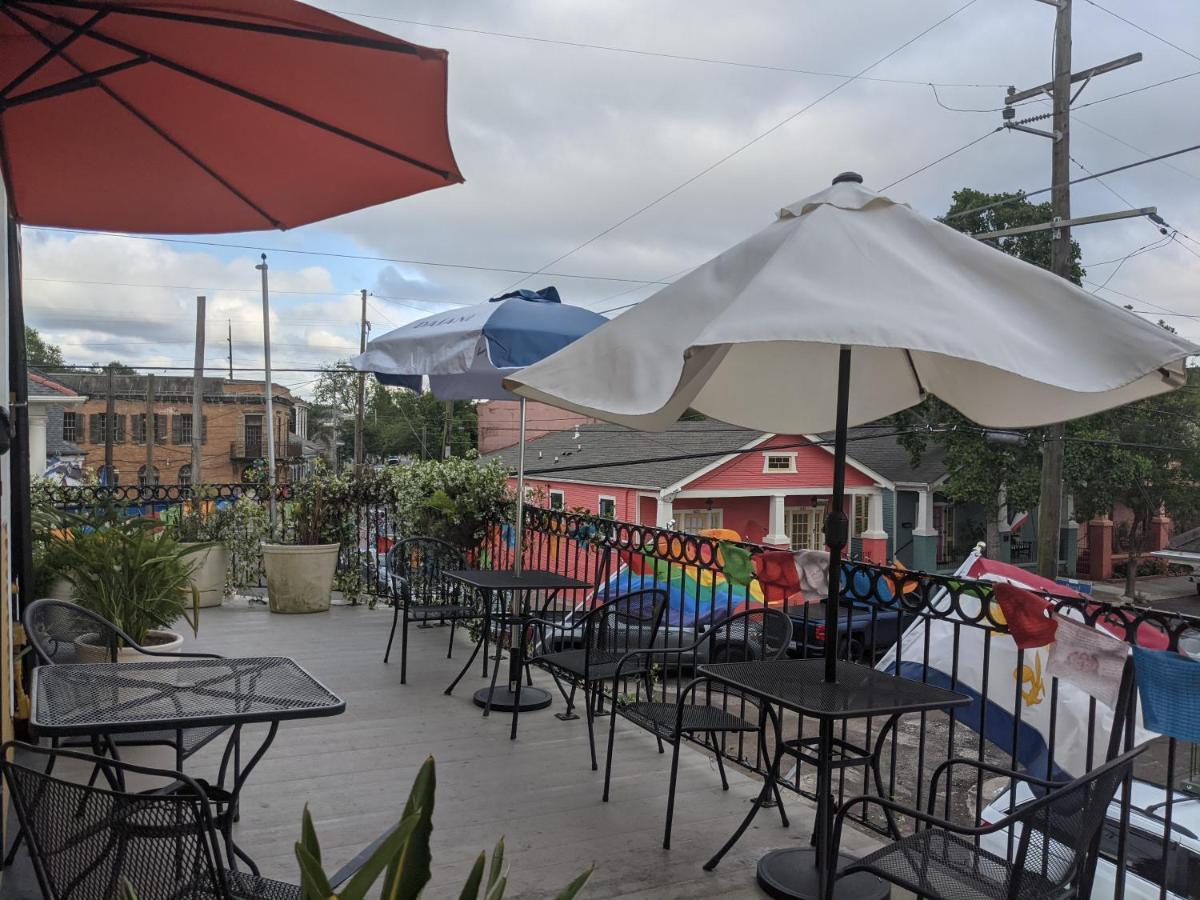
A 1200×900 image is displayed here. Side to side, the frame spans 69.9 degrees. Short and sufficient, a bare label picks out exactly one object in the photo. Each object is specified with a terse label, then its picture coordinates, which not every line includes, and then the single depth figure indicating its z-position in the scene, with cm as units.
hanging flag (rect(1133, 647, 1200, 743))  225
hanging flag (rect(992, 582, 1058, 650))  275
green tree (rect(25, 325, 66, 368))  5906
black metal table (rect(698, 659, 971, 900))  258
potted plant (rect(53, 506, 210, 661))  395
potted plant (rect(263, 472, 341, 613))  753
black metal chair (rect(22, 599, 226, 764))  275
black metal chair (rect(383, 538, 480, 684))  546
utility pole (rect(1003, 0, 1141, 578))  1423
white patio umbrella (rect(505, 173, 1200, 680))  205
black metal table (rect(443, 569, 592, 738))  492
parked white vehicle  429
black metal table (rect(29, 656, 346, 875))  212
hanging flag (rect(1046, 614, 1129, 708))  253
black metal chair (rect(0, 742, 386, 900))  164
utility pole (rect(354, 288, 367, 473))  2538
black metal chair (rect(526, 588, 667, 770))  406
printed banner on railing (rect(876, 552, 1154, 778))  435
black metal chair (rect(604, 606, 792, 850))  330
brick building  4731
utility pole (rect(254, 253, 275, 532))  1281
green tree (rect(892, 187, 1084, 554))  2584
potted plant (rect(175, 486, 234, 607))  760
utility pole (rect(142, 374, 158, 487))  2675
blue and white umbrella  497
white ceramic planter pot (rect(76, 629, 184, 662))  390
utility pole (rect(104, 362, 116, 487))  2104
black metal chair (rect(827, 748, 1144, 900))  192
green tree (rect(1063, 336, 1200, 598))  2781
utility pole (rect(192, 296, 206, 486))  2245
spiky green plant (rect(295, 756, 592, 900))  133
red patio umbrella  238
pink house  2606
